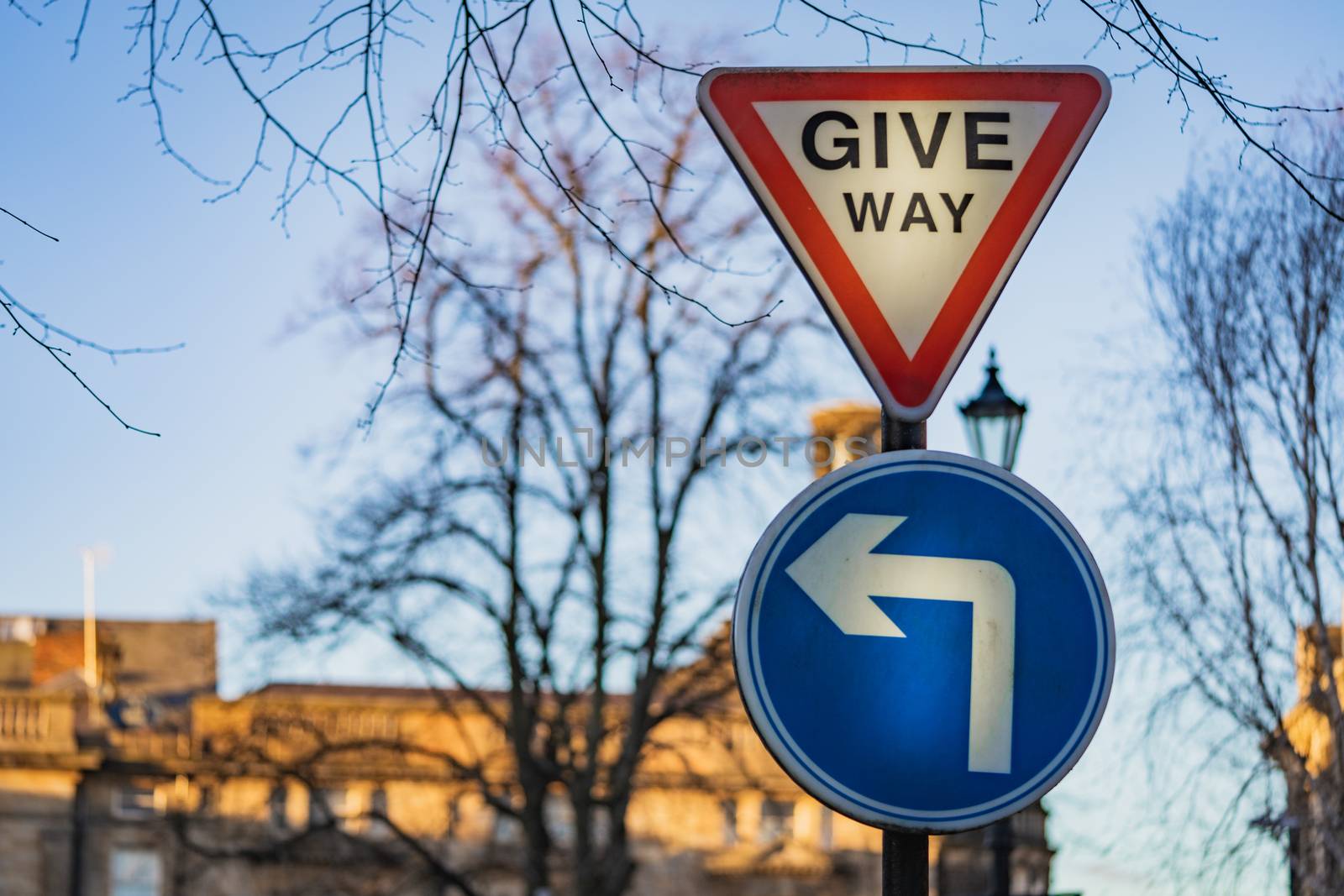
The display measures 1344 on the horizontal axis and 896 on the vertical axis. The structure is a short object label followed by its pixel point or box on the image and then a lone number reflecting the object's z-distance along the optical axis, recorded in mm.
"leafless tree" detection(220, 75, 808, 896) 20453
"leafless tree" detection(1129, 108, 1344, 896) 14680
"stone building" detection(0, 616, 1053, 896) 43719
